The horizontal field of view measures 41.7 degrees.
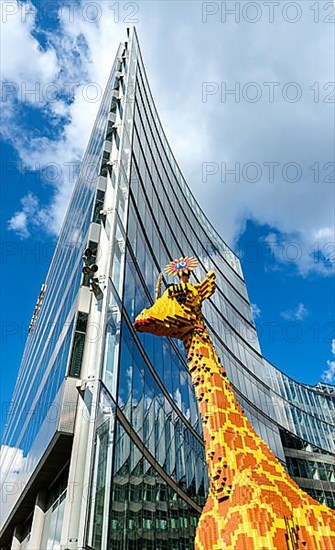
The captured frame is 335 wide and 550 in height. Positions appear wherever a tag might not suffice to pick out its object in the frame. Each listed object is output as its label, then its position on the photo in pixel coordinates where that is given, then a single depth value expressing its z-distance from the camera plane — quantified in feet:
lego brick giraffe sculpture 18.79
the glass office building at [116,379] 28.43
